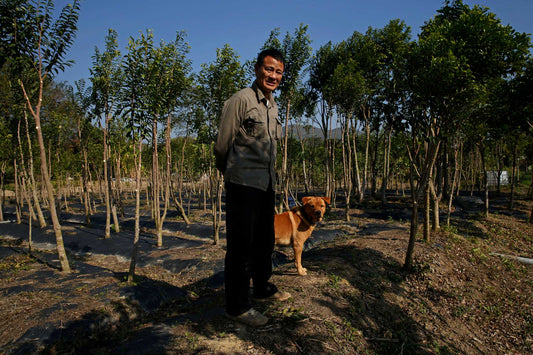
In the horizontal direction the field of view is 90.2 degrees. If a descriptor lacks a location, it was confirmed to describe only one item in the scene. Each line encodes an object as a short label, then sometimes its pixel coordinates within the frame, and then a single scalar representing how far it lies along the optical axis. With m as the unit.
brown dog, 4.46
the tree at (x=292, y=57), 11.54
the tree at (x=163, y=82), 5.93
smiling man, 2.43
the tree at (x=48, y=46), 5.91
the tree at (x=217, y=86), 9.64
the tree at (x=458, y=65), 4.70
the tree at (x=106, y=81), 9.73
